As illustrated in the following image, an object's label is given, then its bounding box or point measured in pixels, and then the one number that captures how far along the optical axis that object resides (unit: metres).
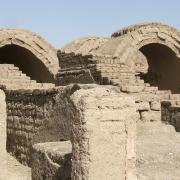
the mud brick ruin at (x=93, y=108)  3.75
